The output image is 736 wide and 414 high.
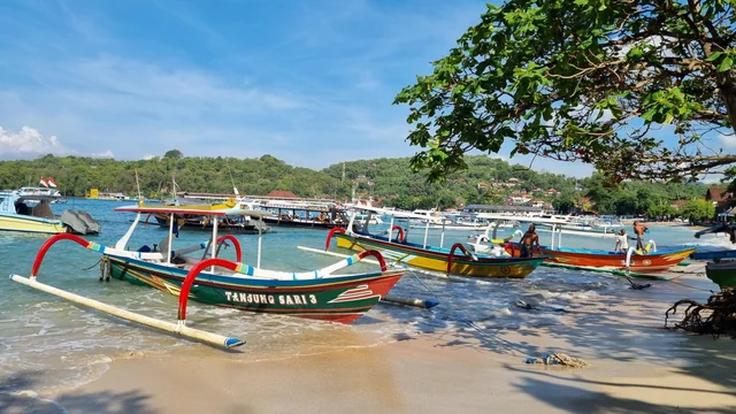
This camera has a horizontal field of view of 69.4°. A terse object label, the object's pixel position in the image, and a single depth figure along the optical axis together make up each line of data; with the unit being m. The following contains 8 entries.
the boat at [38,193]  30.56
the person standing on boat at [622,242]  22.21
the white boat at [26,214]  28.56
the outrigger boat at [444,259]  18.28
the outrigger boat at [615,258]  20.84
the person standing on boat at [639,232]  20.98
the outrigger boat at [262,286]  9.45
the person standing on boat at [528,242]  20.22
